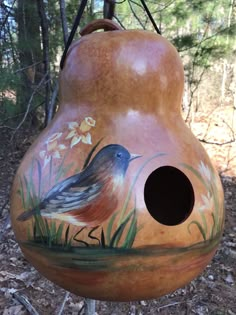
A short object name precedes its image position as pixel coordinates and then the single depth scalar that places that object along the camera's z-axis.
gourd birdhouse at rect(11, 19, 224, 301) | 0.25
